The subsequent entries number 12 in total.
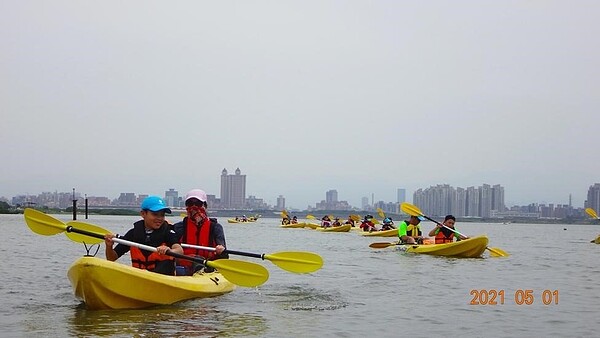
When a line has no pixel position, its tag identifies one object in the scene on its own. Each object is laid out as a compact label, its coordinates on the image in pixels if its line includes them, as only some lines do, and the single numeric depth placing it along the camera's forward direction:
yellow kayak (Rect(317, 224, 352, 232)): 42.51
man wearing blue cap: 8.70
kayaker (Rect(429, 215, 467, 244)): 19.28
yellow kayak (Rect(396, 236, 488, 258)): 18.56
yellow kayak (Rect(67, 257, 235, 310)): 8.27
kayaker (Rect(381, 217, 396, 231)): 35.09
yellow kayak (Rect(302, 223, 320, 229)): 51.32
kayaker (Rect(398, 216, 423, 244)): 20.95
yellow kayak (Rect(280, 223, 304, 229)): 54.33
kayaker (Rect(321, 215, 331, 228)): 47.28
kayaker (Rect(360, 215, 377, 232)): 39.49
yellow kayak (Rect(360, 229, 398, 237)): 33.53
